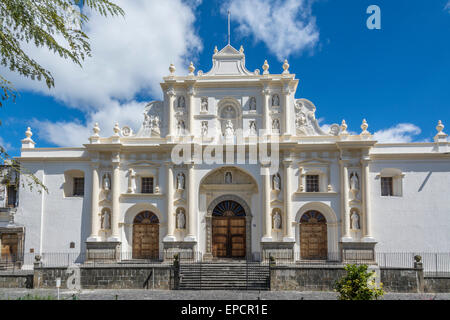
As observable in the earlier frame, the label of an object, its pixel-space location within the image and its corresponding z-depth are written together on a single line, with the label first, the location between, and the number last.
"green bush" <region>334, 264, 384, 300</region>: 11.11
